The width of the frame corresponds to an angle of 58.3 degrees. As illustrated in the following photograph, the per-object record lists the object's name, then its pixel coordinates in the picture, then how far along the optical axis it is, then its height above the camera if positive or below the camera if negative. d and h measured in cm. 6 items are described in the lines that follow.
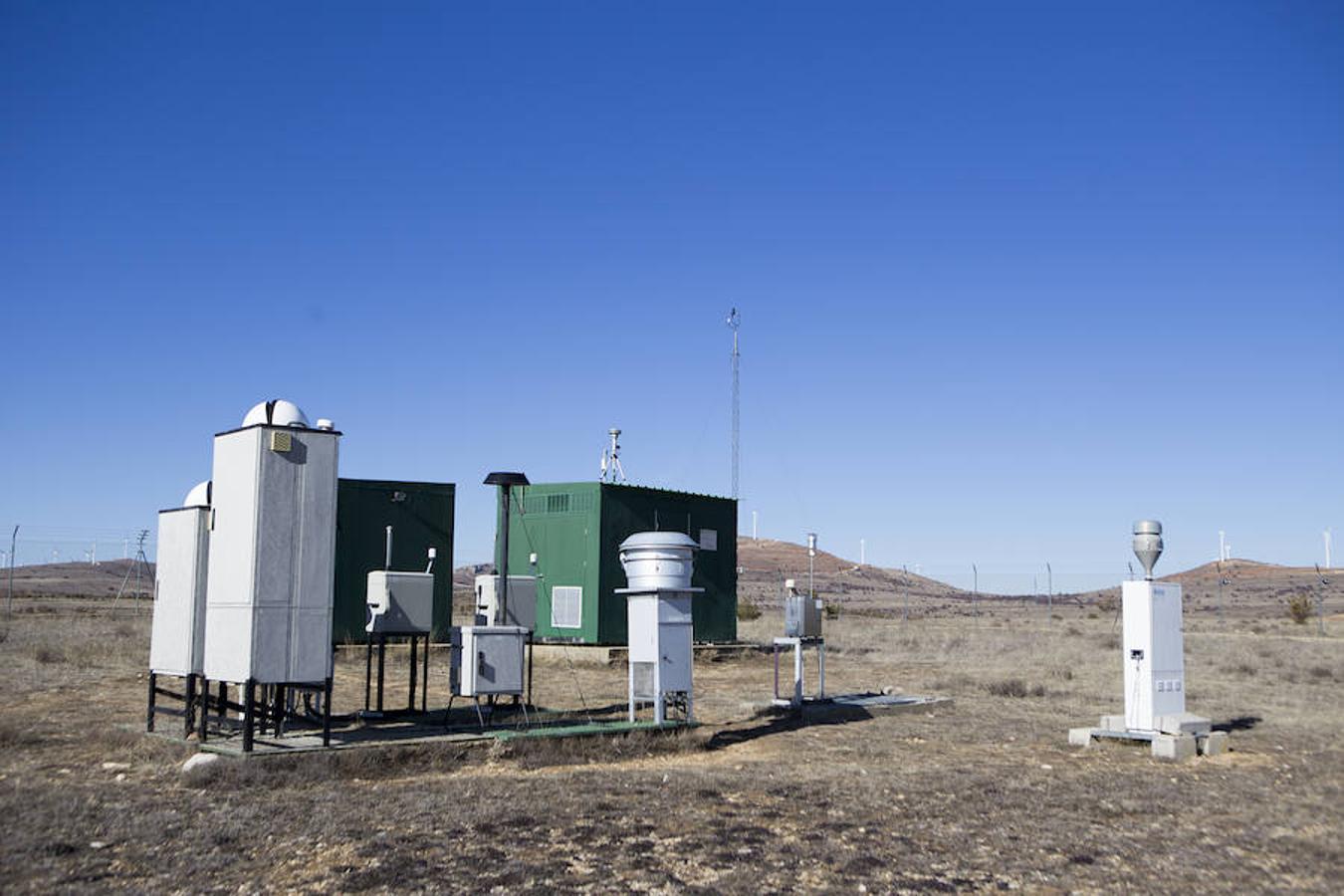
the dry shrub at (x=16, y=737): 1273 -184
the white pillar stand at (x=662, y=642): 1420 -78
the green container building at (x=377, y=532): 2536 +86
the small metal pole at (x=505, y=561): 1382 +14
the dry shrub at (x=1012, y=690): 2077 -188
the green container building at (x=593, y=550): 2570 +54
